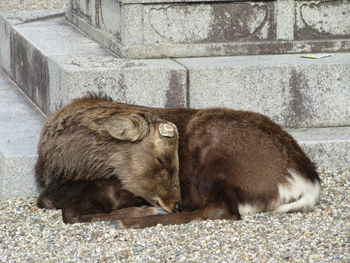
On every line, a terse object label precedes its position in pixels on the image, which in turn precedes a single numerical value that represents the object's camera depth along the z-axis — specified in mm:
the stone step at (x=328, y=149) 13195
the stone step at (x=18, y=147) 12484
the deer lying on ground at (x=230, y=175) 10789
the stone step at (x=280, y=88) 13664
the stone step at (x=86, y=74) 13289
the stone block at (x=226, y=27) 14398
